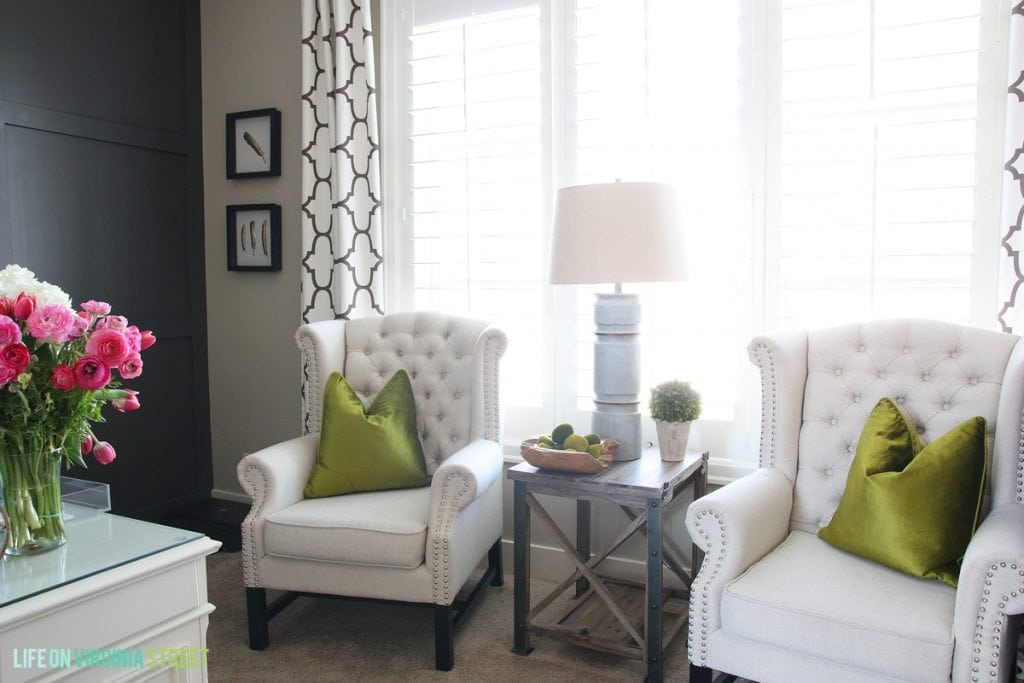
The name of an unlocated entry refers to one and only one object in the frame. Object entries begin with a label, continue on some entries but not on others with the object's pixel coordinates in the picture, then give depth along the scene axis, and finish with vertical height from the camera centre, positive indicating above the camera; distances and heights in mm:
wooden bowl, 2324 -511
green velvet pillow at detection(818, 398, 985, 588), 1857 -523
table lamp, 2264 +173
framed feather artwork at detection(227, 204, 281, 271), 3625 +282
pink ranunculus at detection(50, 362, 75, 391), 1505 -160
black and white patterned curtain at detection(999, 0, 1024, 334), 2180 +314
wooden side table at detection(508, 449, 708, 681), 2205 -707
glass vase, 1561 -418
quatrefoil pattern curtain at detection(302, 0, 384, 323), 3184 +546
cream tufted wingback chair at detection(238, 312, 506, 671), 2330 -682
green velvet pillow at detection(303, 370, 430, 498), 2617 -536
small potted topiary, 2480 -394
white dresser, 1345 -589
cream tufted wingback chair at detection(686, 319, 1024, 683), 1631 -616
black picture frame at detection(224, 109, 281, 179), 3602 +726
